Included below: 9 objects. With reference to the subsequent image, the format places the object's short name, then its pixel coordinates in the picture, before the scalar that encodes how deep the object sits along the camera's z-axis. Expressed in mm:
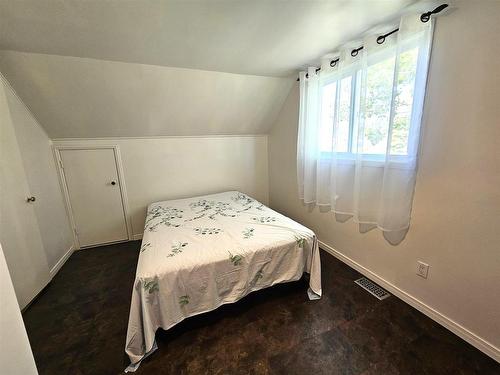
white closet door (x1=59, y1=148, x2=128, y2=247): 2689
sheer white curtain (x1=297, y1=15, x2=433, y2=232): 1499
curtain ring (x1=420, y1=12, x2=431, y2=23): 1369
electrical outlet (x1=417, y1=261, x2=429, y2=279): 1601
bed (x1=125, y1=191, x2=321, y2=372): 1321
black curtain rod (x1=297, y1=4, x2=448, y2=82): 1321
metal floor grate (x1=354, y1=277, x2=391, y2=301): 1831
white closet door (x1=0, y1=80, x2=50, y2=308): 1664
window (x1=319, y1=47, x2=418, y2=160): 1537
